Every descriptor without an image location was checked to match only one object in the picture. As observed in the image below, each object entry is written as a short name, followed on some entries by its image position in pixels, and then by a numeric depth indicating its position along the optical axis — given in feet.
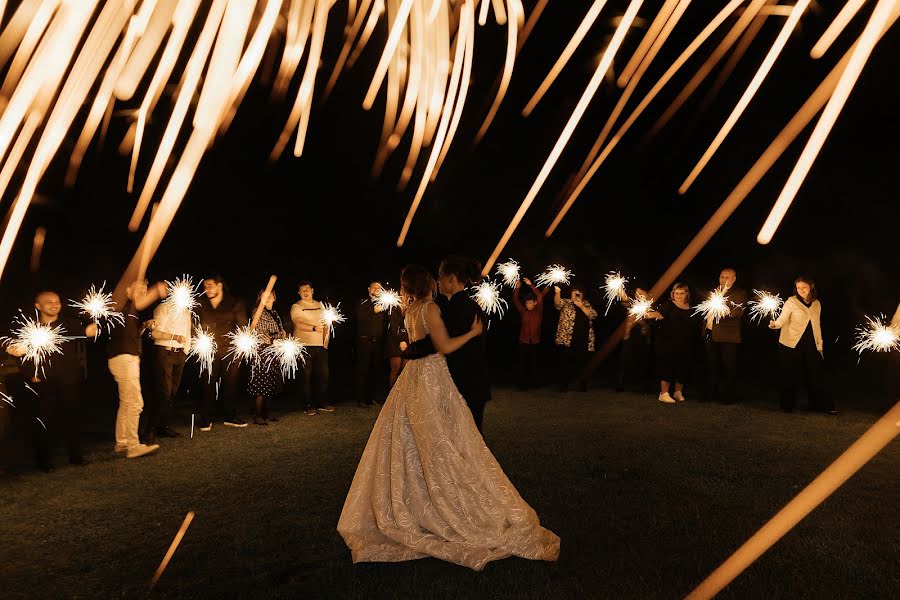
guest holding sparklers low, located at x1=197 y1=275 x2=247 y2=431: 26.89
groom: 14.47
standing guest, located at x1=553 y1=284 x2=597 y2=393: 37.42
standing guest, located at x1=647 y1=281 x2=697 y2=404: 33.45
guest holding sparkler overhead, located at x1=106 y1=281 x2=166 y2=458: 22.26
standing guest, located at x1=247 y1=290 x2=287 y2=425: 28.02
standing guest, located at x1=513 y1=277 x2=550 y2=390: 38.42
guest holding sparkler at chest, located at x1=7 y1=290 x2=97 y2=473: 20.44
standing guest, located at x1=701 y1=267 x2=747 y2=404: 32.17
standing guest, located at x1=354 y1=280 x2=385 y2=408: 33.01
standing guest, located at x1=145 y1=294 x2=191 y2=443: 24.70
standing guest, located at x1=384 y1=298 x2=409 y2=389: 33.04
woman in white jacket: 30.07
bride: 12.87
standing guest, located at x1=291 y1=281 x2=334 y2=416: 30.73
